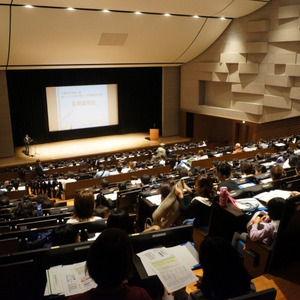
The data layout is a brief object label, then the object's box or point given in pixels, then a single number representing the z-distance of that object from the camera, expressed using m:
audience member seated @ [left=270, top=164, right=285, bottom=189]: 5.13
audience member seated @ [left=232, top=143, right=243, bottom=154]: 11.55
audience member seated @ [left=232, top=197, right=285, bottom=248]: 3.01
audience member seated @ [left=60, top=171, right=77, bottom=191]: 9.02
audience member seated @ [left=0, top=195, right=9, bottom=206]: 6.40
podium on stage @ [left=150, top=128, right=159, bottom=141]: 18.12
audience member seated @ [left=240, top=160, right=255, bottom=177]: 6.80
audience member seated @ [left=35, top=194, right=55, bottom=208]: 6.11
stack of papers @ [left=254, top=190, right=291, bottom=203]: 3.94
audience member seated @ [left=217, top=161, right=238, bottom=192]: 5.10
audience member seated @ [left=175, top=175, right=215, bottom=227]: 3.71
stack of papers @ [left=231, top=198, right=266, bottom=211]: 3.65
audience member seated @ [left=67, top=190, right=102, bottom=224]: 3.78
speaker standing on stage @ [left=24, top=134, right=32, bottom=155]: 15.42
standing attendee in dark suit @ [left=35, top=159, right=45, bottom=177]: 11.23
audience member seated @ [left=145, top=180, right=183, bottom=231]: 4.01
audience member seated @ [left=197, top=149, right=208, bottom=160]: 10.66
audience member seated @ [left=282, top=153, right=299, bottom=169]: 6.57
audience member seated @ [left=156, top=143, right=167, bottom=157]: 12.30
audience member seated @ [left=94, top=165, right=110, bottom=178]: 9.34
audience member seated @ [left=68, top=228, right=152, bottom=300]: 1.64
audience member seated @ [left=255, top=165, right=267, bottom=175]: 6.82
